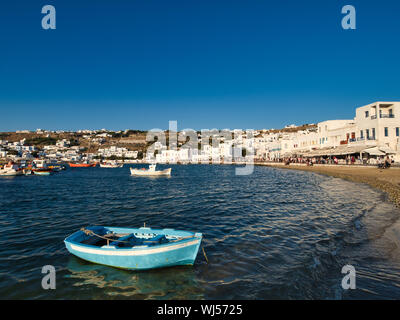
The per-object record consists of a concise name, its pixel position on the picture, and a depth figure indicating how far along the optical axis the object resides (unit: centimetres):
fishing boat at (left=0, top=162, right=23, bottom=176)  5362
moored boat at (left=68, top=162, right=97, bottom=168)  11200
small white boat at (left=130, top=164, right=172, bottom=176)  5425
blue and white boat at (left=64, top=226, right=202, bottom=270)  750
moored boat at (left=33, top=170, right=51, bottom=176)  5750
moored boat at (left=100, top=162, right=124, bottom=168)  10869
